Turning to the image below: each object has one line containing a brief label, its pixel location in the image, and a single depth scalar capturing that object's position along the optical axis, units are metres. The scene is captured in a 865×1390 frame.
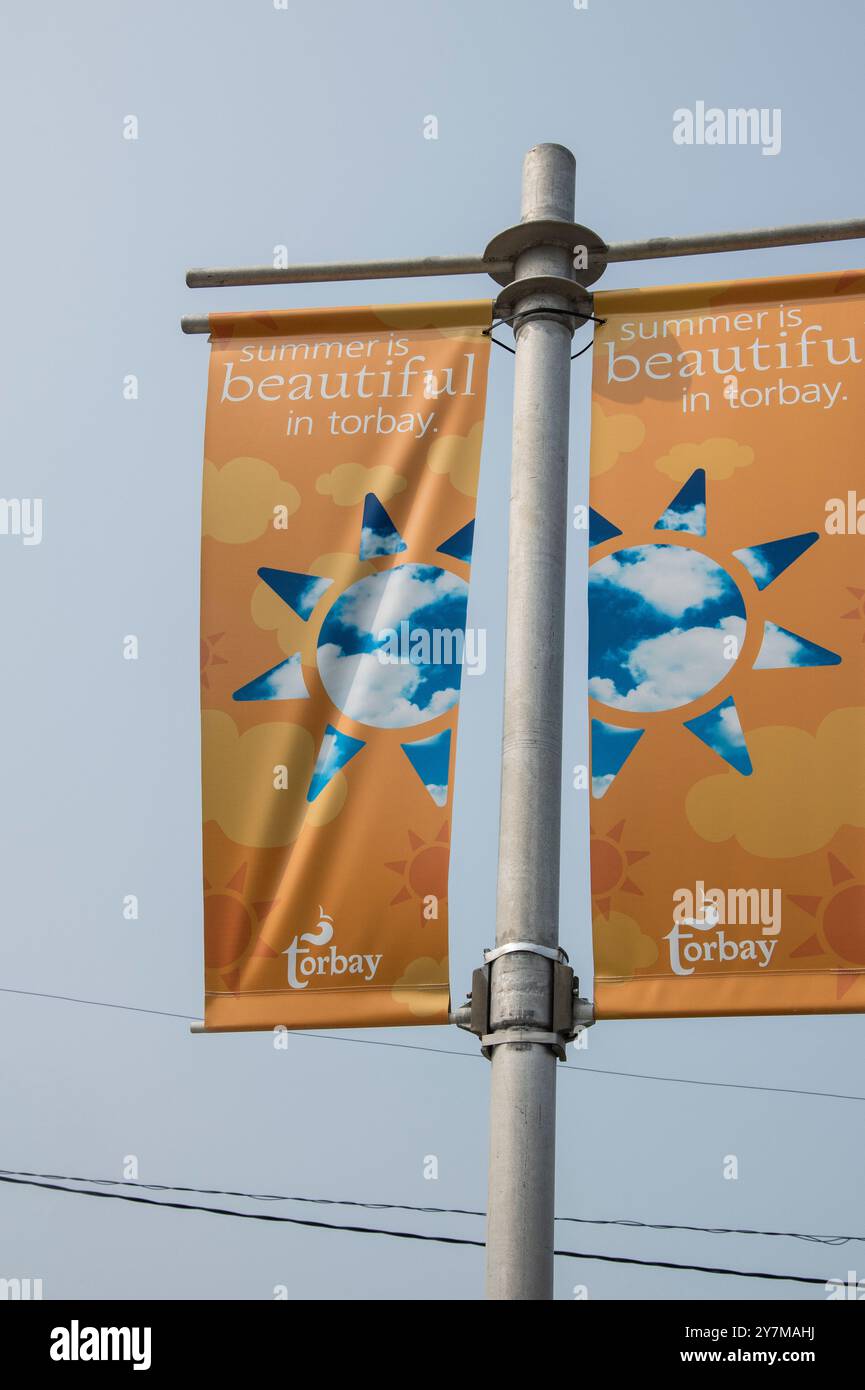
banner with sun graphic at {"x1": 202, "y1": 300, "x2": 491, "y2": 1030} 6.63
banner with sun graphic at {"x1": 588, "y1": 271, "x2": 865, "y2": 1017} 6.33
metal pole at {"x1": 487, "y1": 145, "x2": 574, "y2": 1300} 5.90
